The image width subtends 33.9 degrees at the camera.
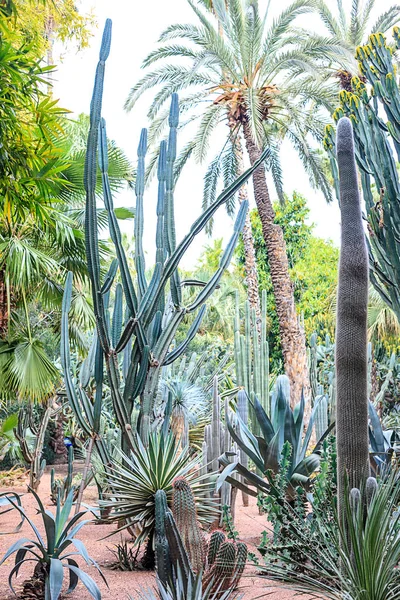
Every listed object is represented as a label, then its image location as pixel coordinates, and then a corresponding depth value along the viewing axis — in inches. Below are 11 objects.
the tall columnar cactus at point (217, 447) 245.0
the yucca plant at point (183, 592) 128.7
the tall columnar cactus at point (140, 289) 212.1
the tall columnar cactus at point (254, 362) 358.0
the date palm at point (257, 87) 504.1
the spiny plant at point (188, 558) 146.5
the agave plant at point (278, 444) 209.3
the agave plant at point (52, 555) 158.2
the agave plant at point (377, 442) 219.4
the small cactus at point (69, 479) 246.1
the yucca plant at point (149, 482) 192.1
